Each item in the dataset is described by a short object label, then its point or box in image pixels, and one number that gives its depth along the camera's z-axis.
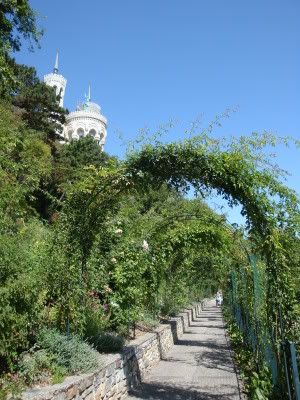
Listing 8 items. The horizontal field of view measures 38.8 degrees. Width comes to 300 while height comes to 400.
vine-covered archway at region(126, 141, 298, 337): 5.34
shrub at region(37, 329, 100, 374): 5.70
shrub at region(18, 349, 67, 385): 5.04
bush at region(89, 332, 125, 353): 7.26
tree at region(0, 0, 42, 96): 9.65
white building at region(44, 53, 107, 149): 68.71
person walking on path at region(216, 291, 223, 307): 38.54
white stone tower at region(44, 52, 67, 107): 83.17
